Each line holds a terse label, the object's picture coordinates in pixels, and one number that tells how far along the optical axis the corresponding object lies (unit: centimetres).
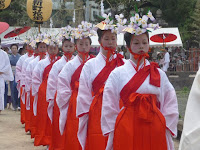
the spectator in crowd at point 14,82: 1672
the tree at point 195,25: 3672
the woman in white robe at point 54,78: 886
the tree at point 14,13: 3610
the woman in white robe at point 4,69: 1312
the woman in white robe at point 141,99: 504
